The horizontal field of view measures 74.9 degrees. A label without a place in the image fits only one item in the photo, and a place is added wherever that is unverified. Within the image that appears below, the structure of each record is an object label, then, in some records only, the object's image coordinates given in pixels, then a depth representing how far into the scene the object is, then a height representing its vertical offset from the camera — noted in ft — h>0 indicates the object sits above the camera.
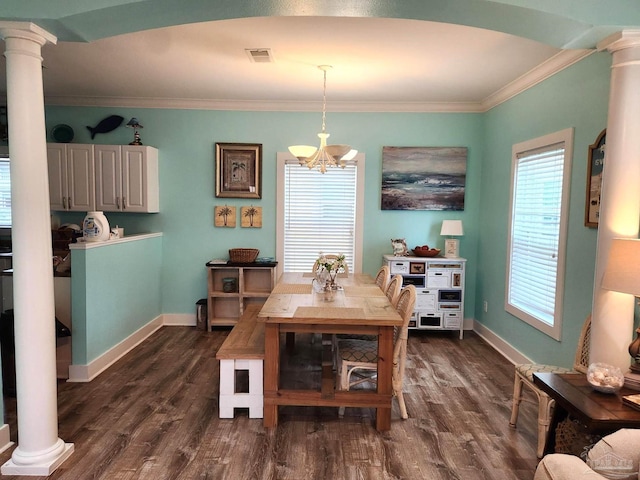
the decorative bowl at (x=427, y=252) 15.98 -1.64
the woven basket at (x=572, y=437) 6.87 -3.81
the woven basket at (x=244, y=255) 16.30 -1.90
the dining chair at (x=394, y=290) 10.66 -2.14
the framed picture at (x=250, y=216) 16.88 -0.39
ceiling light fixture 11.27 +1.53
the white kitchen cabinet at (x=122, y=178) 15.61 +0.98
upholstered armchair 4.58 -2.79
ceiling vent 10.93 +4.08
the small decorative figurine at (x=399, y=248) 16.17 -1.50
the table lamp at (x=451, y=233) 15.98 -0.88
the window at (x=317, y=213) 16.87 -0.23
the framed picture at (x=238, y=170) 16.65 +1.45
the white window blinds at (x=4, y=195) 16.48 +0.25
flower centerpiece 11.01 -1.61
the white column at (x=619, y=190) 6.87 +0.39
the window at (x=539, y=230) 10.88 -0.52
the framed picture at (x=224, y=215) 16.87 -0.38
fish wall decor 16.40 +3.11
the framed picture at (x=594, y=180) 9.30 +0.75
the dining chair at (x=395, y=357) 9.30 -3.43
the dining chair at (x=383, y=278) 12.69 -2.15
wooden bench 9.42 -3.92
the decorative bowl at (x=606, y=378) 6.63 -2.65
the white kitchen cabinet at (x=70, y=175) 15.52 +1.02
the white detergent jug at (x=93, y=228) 12.08 -0.72
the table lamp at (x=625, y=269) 6.36 -0.87
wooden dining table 8.77 -3.07
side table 5.88 -2.90
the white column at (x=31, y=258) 7.07 -0.99
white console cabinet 15.66 -2.91
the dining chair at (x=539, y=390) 8.14 -3.56
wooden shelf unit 16.19 -3.31
